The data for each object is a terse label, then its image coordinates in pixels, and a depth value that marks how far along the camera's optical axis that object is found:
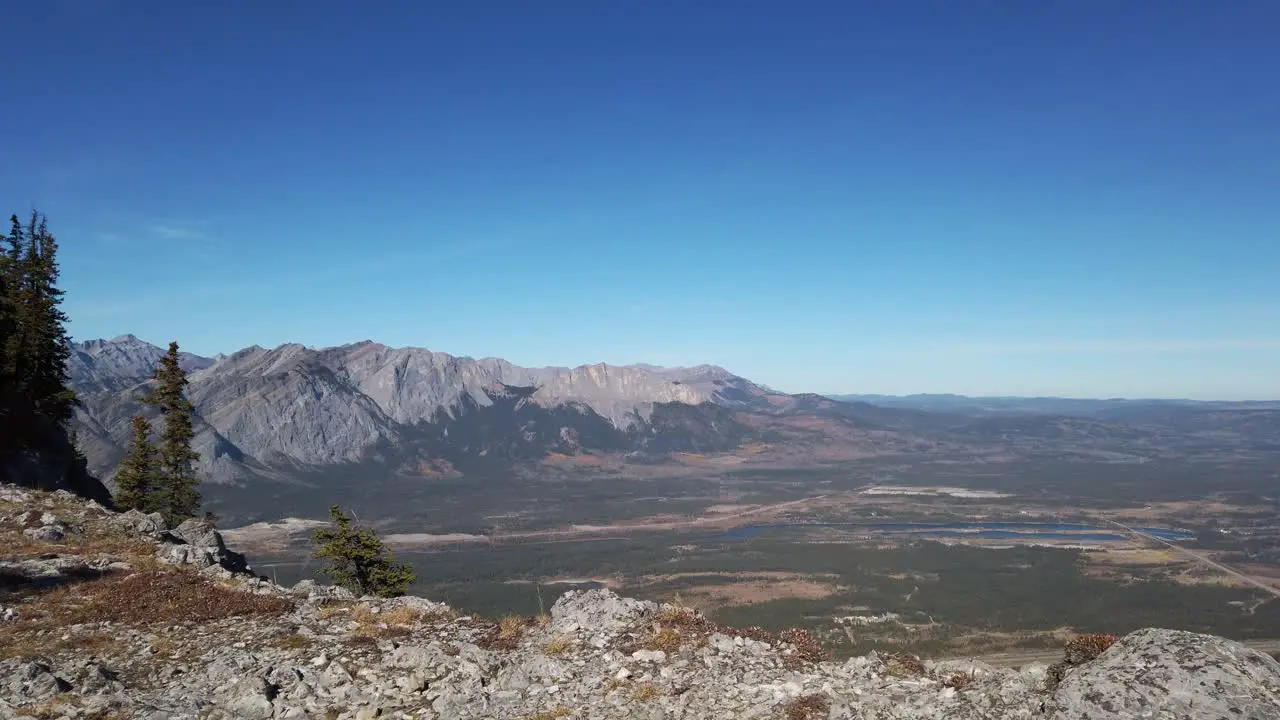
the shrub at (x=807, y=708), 12.29
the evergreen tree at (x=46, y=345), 52.59
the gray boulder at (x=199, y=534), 33.28
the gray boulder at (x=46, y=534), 27.69
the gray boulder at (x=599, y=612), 17.52
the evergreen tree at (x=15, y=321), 50.28
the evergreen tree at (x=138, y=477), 48.88
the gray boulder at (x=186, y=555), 26.31
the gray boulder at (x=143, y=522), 31.28
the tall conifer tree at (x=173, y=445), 49.78
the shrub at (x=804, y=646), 15.05
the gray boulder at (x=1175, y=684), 9.70
